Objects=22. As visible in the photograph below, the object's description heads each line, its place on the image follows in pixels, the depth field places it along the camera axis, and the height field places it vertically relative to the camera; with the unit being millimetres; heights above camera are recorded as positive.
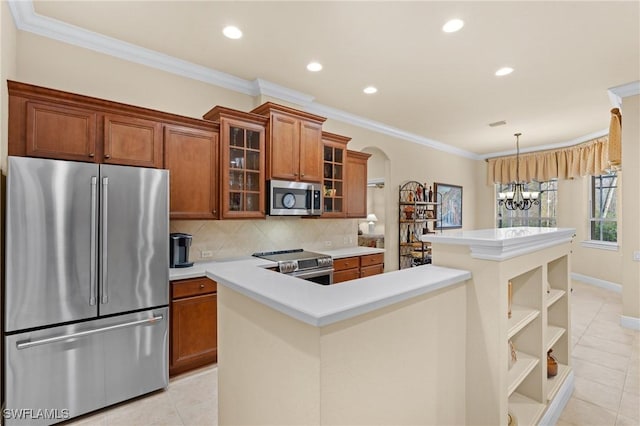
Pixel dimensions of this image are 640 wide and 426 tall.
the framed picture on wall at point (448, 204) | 6527 +213
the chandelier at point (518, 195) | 5216 +344
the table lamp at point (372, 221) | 7894 -184
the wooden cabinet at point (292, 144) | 3322 +810
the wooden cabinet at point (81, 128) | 2092 +657
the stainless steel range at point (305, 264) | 3146 -540
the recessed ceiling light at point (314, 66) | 3086 +1530
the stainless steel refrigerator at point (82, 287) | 1876 -499
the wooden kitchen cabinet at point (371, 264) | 4047 -686
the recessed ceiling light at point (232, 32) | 2512 +1533
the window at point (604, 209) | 5734 +102
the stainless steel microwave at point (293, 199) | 3332 +179
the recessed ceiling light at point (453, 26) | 2404 +1526
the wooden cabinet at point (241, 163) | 3037 +539
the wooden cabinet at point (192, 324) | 2553 -958
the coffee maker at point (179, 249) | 2812 -334
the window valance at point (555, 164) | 5520 +1064
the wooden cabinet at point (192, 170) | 2764 +414
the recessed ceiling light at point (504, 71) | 3176 +1525
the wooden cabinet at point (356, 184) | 4320 +444
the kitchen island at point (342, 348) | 937 -494
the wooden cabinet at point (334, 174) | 3979 +539
